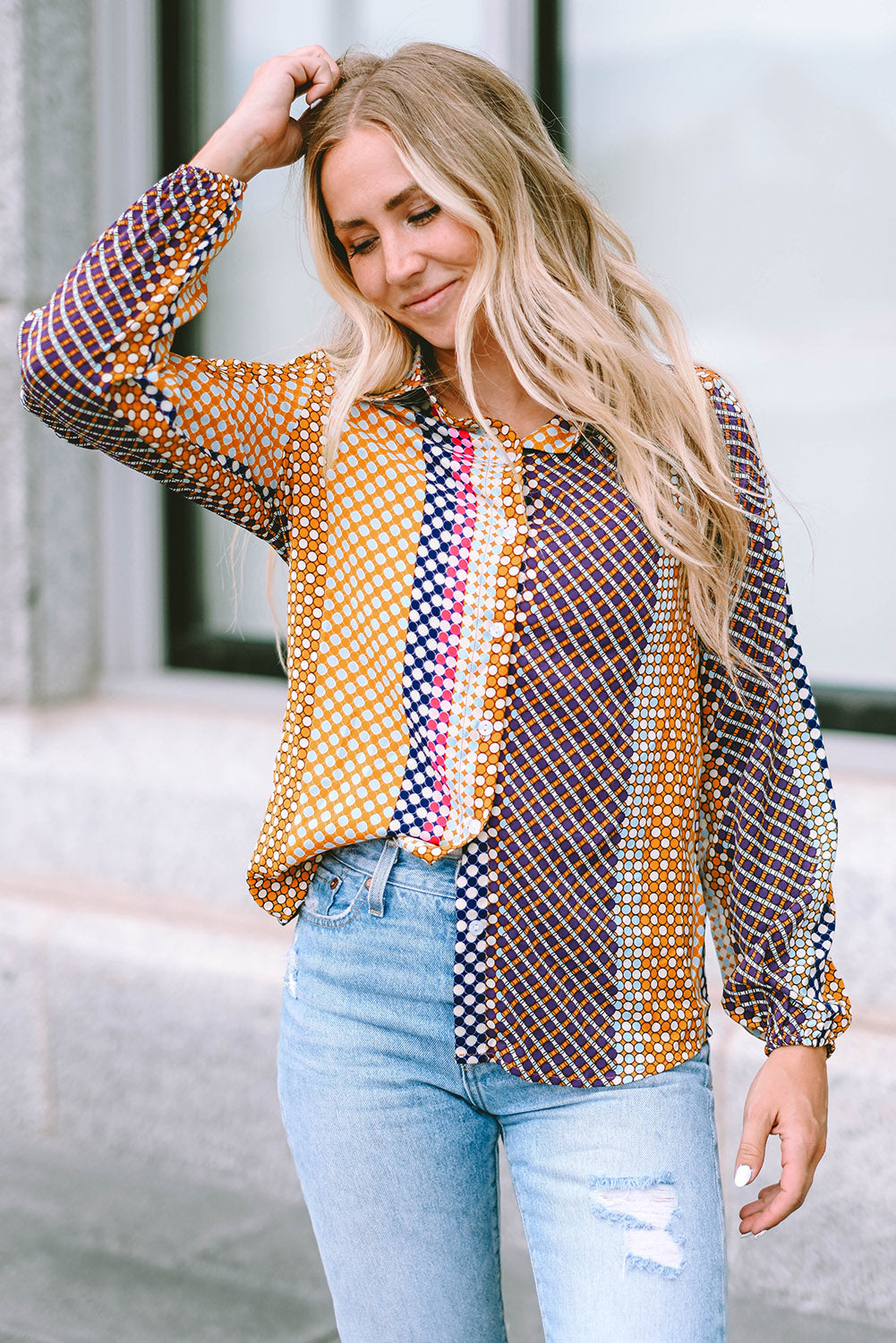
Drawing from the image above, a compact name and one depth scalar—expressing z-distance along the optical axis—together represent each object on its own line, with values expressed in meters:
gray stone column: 4.16
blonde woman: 2.33
